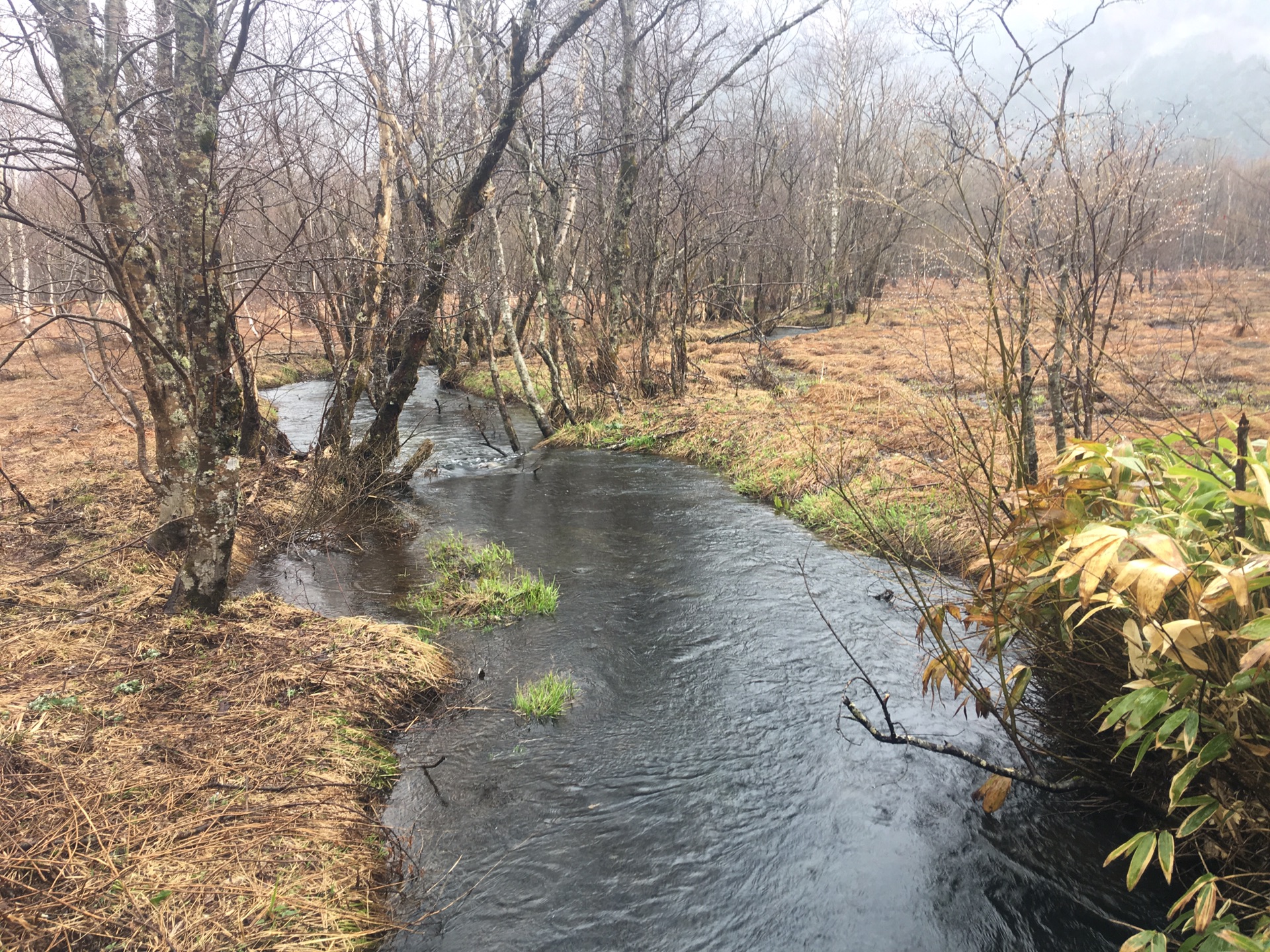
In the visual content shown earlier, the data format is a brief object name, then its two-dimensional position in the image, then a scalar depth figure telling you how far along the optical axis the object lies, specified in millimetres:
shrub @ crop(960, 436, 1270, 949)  2154
